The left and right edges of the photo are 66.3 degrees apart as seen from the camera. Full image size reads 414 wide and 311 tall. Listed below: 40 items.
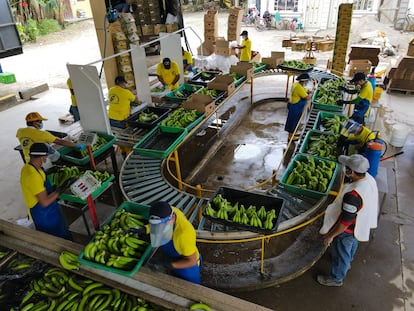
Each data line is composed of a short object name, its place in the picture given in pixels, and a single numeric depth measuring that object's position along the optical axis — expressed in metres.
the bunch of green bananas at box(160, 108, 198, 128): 5.99
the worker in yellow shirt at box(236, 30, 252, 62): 10.66
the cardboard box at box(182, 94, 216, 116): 6.44
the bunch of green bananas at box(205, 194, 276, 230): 3.64
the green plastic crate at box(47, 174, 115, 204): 4.45
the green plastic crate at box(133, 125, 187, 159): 5.21
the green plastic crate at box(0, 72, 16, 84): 13.71
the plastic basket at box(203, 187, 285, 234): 3.67
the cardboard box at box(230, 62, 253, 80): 8.64
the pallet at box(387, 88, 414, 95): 10.63
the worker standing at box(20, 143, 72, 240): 3.89
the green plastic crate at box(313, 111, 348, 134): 6.39
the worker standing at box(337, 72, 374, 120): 6.64
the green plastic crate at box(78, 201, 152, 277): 3.04
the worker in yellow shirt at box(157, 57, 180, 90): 7.96
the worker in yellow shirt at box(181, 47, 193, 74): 9.72
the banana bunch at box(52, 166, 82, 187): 4.73
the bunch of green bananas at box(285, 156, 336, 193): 4.37
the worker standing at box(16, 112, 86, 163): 5.09
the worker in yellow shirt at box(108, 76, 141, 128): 6.32
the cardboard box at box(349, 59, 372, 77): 10.84
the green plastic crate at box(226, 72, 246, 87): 8.22
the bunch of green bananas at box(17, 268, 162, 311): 3.10
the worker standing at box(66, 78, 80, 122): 7.32
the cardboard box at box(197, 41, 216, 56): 13.47
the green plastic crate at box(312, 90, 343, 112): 6.80
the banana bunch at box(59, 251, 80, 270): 3.41
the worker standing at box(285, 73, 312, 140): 7.13
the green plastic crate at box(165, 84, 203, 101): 7.52
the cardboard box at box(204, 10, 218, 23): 13.27
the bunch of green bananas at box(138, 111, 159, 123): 6.32
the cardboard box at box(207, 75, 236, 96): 7.53
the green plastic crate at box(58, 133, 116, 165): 5.20
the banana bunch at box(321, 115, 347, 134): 6.04
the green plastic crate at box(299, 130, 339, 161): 5.22
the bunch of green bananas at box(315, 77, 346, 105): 7.19
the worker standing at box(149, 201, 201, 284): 2.91
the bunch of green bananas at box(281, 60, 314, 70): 9.52
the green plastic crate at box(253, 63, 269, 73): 9.59
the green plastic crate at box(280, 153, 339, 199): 4.20
